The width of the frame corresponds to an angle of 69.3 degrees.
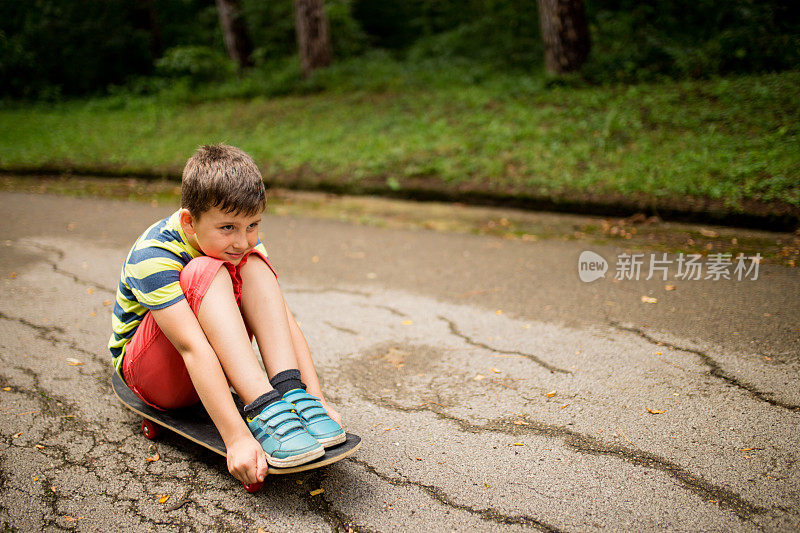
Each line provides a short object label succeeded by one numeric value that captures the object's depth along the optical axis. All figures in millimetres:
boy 1805
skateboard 1798
